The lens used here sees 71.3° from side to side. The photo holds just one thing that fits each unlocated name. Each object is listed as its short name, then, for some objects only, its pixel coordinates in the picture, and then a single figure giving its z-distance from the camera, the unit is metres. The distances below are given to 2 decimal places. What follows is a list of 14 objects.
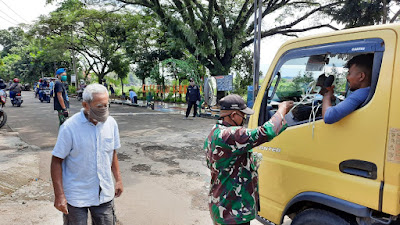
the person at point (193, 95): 11.33
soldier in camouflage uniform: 1.85
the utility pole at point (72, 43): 24.14
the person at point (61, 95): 6.50
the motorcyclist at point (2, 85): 9.28
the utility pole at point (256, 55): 7.10
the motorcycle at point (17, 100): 15.55
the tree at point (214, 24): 12.73
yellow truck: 1.63
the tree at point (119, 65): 23.67
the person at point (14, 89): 14.89
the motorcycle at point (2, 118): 8.59
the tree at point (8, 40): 58.56
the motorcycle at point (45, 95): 19.34
